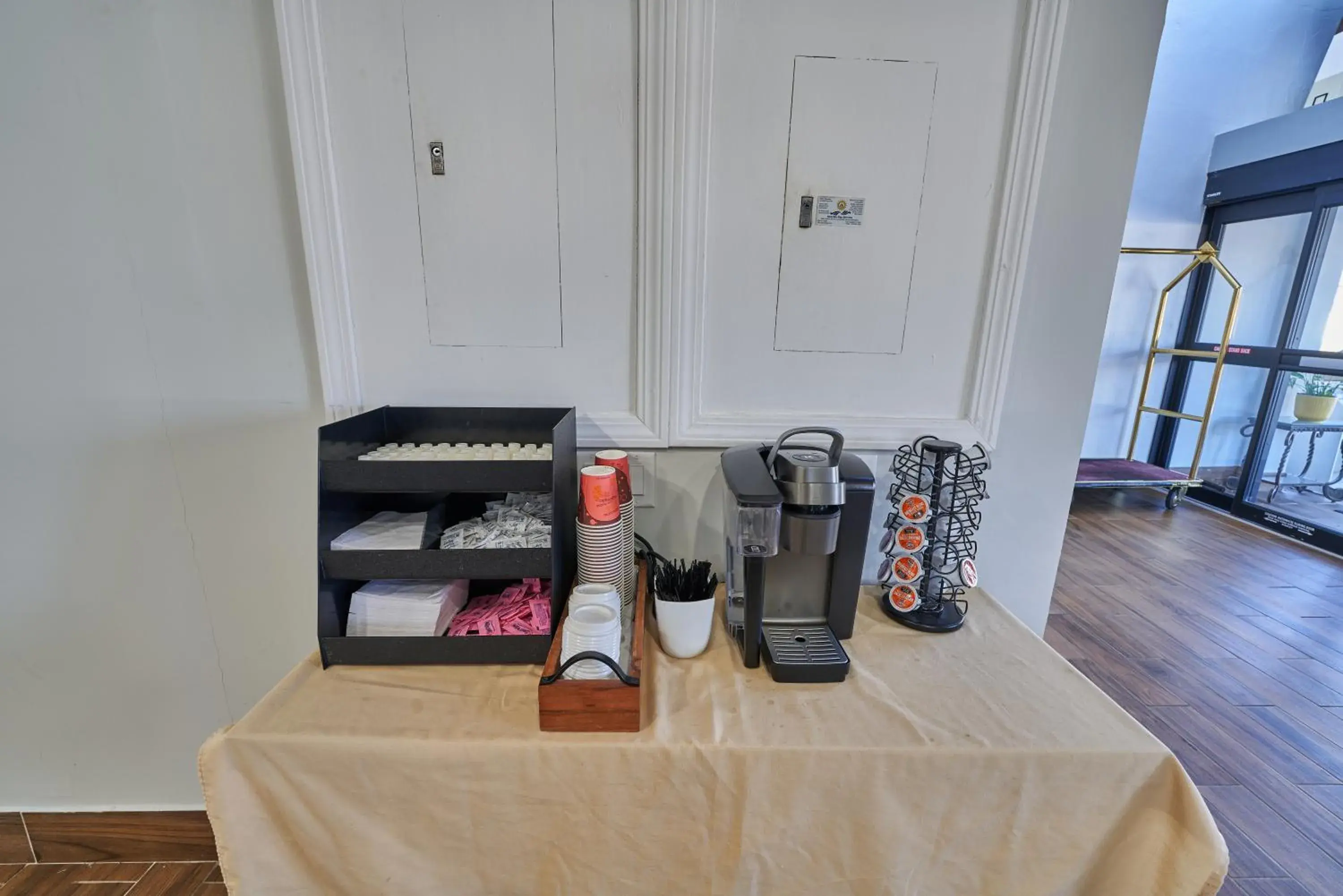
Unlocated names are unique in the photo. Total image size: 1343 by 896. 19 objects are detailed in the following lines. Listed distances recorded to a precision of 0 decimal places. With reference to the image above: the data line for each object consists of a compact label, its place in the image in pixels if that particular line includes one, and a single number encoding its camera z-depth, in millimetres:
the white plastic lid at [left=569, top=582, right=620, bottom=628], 749
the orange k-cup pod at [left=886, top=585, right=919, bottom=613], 946
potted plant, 3150
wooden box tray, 681
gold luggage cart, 3393
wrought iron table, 3223
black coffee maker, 783
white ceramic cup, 818
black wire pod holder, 933
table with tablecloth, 675
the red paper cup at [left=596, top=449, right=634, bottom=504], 910
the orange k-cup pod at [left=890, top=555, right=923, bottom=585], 940
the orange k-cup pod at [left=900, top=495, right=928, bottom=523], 935
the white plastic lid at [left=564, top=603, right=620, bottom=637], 707
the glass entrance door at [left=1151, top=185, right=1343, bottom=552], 3189
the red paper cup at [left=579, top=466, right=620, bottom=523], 819
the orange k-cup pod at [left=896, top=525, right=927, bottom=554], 945
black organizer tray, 772
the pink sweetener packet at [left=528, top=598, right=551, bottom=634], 834
